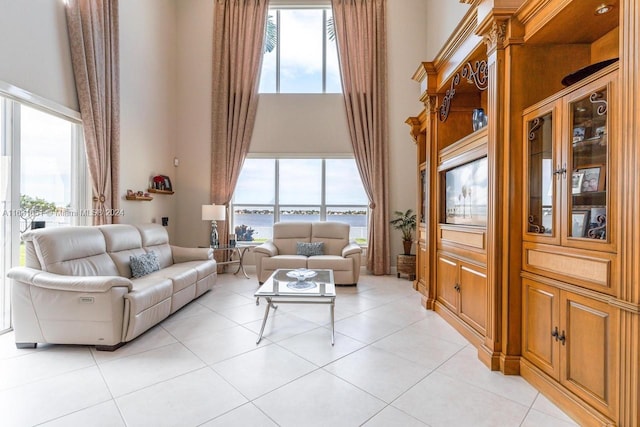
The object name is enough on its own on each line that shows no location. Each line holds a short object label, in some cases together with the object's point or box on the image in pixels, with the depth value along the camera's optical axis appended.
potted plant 5.18
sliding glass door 2.80
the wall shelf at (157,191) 4.79
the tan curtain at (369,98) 5.39
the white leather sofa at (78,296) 2.44
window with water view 5.74
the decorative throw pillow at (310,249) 5.04
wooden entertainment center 1.40
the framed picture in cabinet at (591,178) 1.62
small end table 5.18
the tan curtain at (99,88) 3.38
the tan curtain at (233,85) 5.47
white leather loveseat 4.56
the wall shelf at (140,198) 4.32
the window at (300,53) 5.68
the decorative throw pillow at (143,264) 3.39
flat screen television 2.62
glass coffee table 2.67
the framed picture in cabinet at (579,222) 1.70
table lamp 4.92
